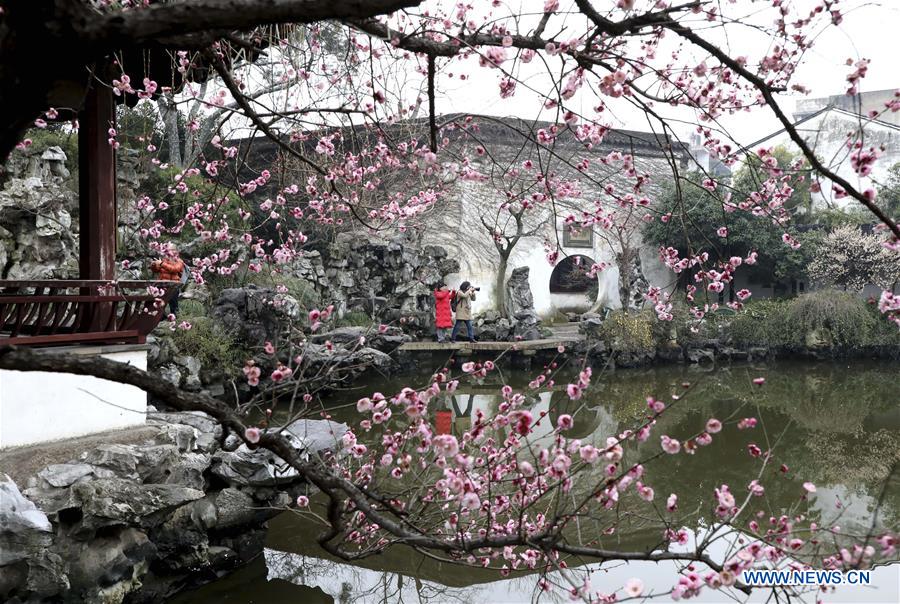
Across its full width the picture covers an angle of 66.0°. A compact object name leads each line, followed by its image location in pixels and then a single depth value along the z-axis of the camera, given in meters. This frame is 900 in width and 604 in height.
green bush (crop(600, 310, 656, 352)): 12.33
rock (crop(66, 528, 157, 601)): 3.61
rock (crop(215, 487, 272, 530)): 4.51
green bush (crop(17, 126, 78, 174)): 8.92
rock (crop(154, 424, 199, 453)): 4.62
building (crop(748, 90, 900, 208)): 17.20
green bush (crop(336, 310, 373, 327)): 11.77
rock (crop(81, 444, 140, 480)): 4.03
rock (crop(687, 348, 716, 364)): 12.84
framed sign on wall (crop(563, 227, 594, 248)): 15.56
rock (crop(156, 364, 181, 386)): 7.62
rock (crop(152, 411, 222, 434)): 5.03
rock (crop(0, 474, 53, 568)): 3.27
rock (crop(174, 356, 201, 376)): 8.01
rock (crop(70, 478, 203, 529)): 3.66
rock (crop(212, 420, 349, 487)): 4.67
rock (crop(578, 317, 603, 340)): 12.76
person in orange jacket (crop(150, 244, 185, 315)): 7.70
